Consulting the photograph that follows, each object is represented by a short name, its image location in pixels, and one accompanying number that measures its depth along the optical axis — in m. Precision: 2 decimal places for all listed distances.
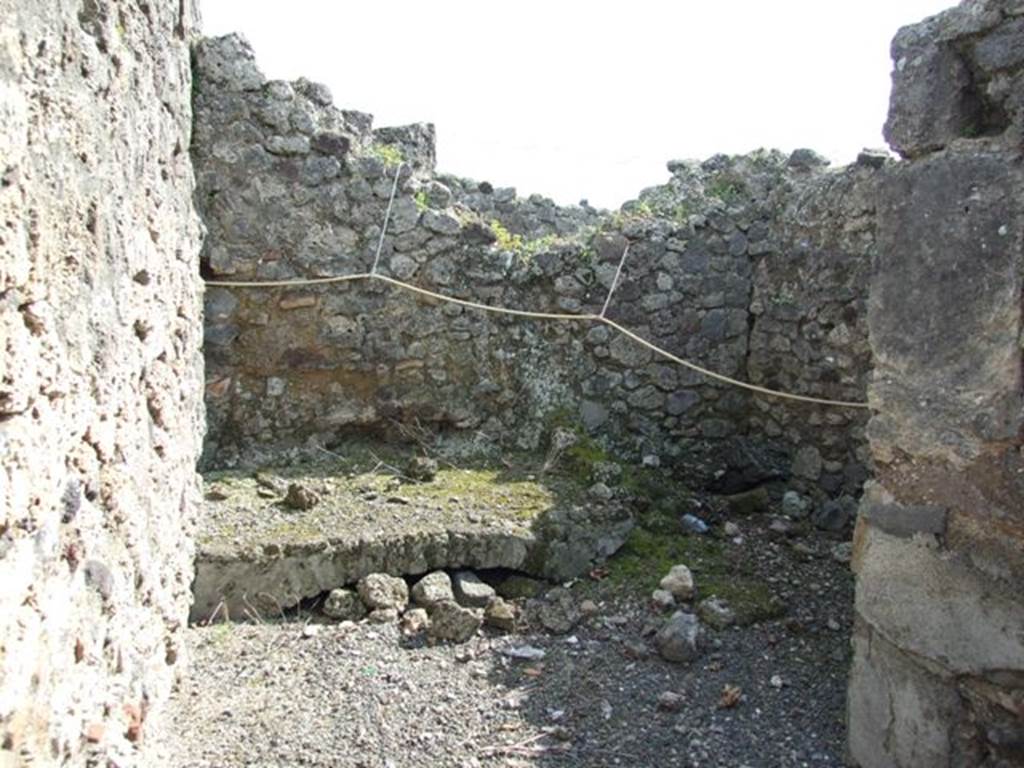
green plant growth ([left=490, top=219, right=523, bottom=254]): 5.11
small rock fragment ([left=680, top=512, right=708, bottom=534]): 4.36
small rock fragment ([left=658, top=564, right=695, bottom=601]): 3.71
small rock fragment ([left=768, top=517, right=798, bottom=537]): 4.43
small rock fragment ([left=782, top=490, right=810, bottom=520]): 4.64
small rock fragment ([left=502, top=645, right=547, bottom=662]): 3.33
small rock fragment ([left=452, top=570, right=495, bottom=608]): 3.65
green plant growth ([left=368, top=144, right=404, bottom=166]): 4.93
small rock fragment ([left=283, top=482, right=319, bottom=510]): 4.07
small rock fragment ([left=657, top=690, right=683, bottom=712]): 3.00
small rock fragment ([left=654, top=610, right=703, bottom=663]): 3.28
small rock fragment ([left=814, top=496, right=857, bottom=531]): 4.49
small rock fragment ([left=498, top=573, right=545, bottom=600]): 3.79
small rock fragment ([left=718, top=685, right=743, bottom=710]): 3.01
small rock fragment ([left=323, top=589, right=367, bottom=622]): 3.57
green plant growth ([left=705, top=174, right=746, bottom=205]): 5.20
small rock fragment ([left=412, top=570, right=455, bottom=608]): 3.60
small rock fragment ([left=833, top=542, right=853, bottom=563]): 4.11
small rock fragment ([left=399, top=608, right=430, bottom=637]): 3.45
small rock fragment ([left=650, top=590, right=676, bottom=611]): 3.64
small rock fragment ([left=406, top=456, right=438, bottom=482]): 4.55
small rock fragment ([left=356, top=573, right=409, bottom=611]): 3.58
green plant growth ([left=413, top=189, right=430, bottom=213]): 4.98
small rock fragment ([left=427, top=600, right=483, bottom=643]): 3.40
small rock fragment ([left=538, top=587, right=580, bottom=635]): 3.53
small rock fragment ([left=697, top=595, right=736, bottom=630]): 3.49
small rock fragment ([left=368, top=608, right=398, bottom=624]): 3.52
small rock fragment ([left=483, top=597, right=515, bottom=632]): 3.50
